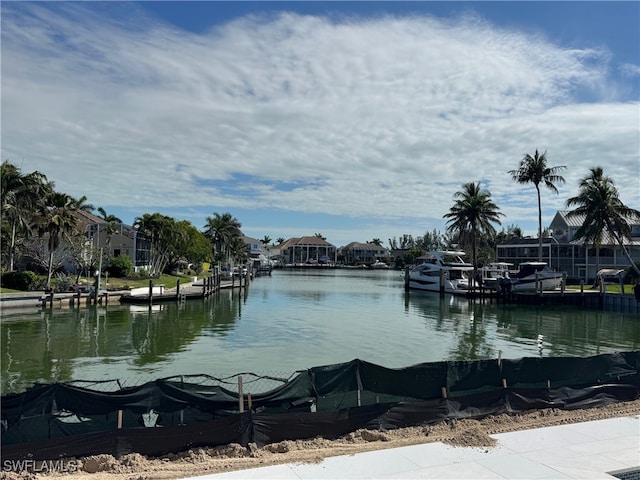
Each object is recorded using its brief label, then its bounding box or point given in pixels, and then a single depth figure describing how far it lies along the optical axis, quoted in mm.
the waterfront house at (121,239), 62744
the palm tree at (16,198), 47250
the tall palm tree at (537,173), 64312
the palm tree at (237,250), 131162
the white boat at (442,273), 64188
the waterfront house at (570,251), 70375
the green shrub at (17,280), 44375
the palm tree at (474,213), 73062
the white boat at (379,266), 170962
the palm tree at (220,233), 117312
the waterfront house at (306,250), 192000
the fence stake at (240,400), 10425
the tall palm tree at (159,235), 69188
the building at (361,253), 189250
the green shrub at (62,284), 46219
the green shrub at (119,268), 59250
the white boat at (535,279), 54688
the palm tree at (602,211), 52531
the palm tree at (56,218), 46750
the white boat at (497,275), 56969
